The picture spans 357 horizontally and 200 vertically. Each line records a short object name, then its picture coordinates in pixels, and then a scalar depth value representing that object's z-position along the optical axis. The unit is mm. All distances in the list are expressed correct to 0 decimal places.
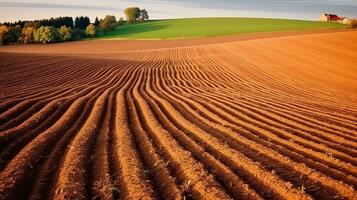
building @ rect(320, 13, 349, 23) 117969
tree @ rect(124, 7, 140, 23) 121062
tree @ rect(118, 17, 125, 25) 118331
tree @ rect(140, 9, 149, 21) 128788
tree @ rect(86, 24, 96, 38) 85688
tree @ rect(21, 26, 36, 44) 73625
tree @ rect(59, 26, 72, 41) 77062
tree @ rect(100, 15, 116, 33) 93500
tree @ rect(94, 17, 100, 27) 102500
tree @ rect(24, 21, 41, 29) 79700
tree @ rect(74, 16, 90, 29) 102894
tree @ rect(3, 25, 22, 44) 72675
